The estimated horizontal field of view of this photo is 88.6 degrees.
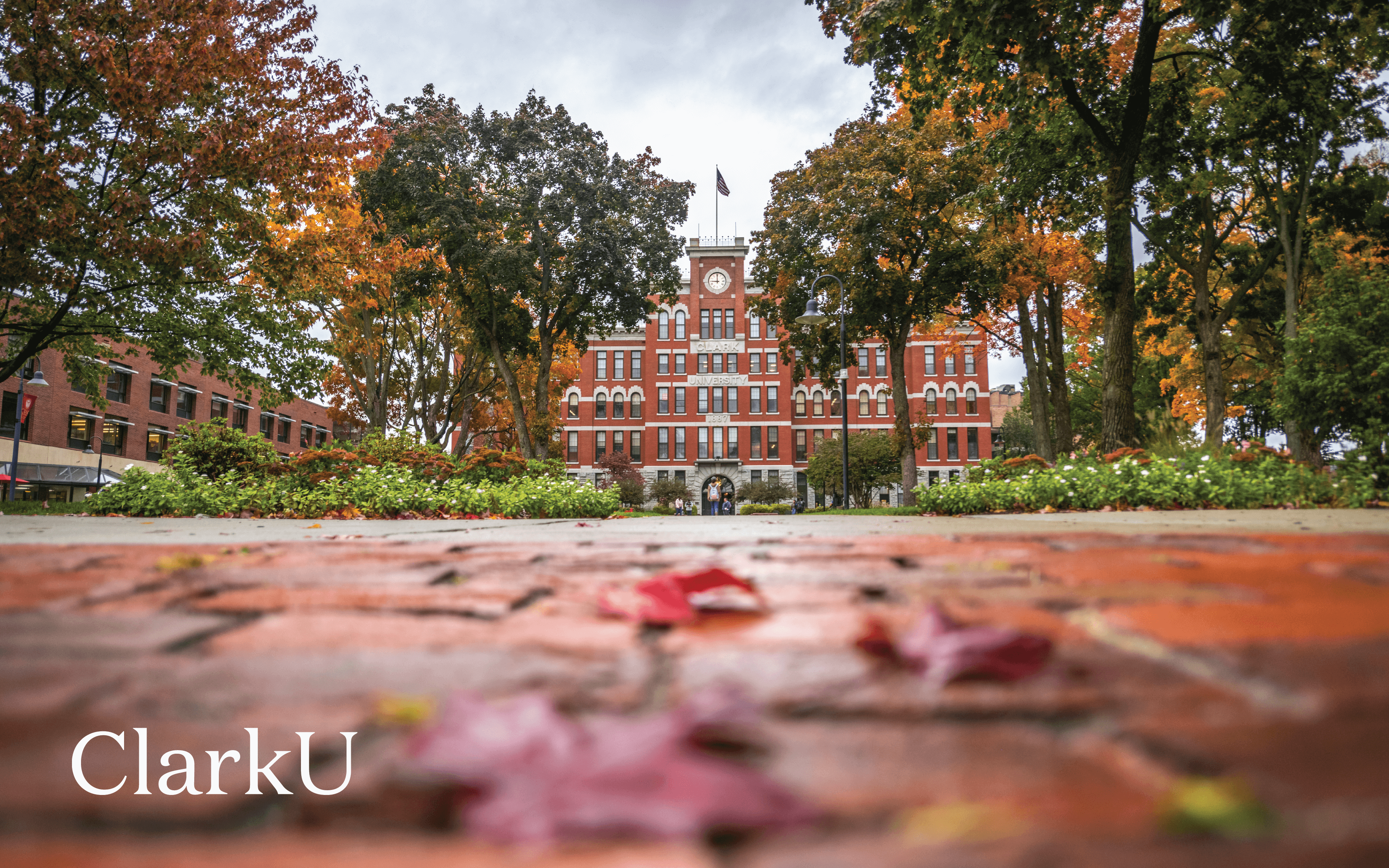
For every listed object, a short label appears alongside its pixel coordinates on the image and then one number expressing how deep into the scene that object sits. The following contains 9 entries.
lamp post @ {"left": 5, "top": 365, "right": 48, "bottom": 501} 21.17
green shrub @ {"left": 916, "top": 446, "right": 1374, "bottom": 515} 6.46
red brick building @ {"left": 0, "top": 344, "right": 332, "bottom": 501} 33.31
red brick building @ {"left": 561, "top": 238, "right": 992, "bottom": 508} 45.53
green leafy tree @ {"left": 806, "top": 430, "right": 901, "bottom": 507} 35.94
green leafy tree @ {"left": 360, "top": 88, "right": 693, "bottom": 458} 18.02
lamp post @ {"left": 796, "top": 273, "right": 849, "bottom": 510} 16.94
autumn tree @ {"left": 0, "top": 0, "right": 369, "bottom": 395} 8.59
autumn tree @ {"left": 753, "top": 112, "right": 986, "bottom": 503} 18.58
